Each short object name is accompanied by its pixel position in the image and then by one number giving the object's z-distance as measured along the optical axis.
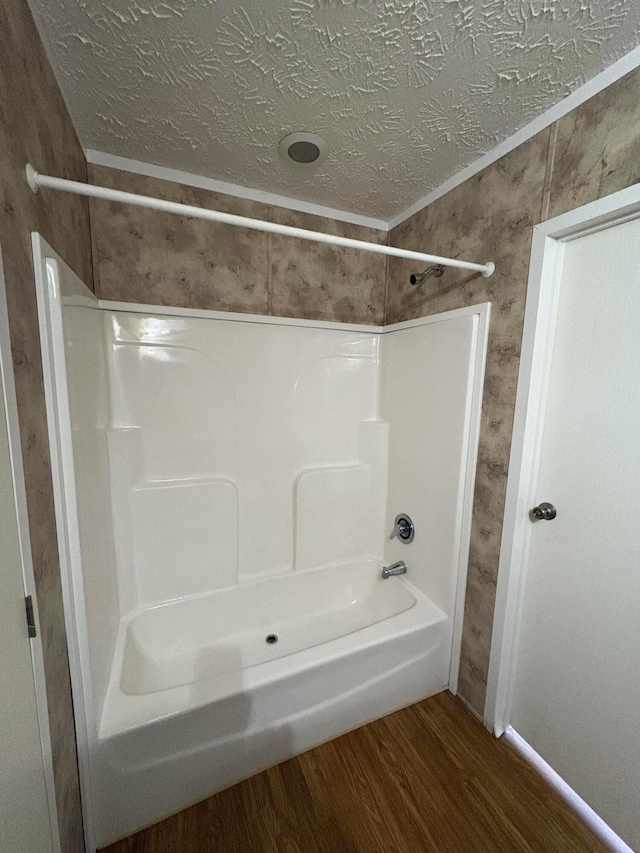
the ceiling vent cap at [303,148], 1.26
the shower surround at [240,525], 1.06
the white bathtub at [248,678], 1.08
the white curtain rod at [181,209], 0.78
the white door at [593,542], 1.02
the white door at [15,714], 0.59
